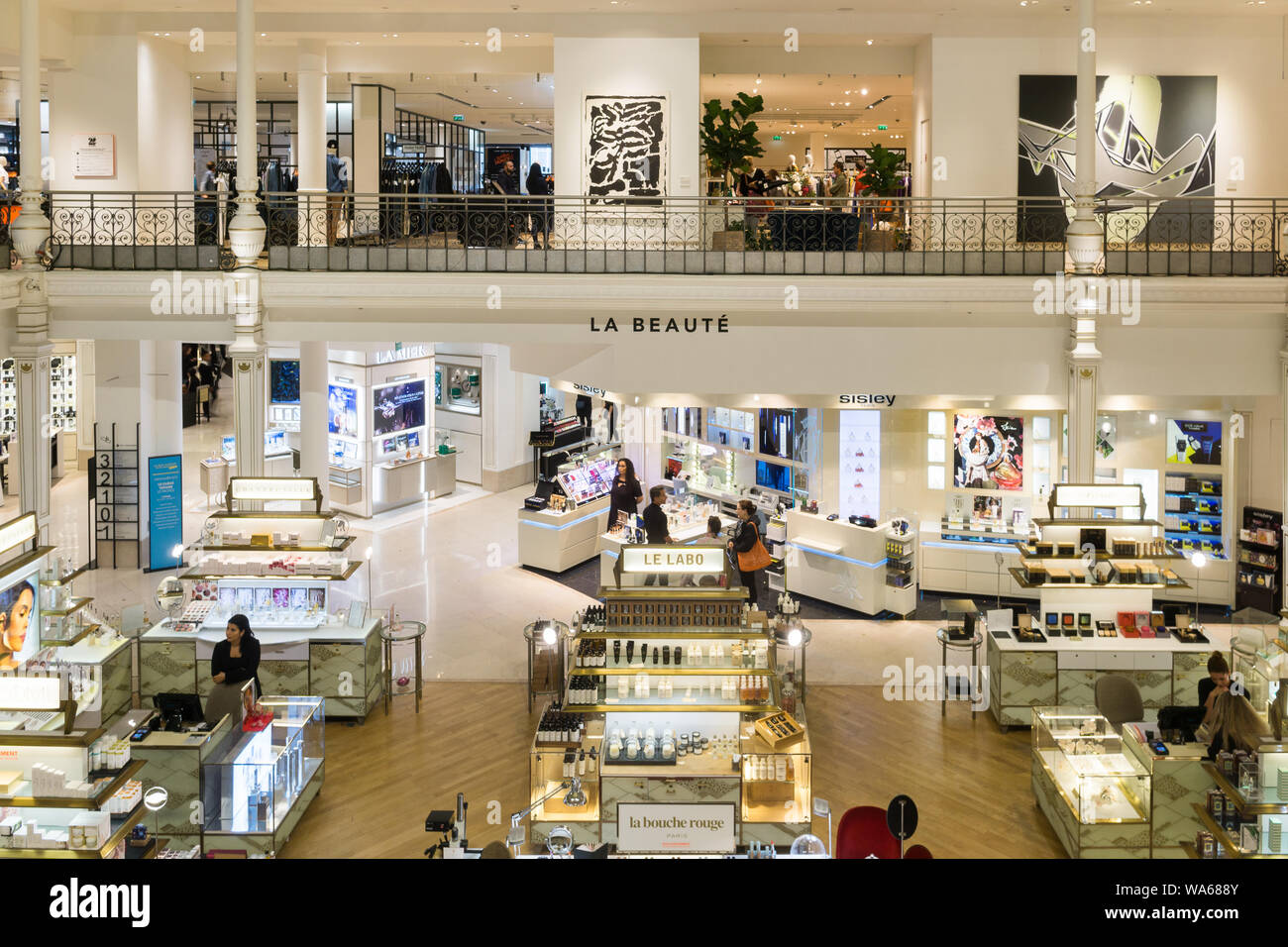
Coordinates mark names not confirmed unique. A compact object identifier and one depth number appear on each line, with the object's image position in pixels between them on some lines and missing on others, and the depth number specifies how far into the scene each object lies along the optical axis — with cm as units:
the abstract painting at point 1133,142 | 1335
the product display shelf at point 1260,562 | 1280
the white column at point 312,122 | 1495
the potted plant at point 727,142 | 1305
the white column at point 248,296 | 1167
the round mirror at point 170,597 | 1080
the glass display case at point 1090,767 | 768
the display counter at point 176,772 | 768
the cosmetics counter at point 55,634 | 804
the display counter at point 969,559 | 1377
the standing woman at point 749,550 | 1182
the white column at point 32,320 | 1132
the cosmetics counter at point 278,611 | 1020
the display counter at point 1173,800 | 752
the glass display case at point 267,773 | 766
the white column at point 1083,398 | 1186
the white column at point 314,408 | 1504
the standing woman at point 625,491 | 1433
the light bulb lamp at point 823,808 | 696
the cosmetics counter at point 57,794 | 568
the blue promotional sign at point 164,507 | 1455
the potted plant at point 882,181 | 1258
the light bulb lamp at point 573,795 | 784
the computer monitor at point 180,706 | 803
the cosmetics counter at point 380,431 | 1711
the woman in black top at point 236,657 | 885
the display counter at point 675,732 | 770
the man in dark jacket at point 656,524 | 1243
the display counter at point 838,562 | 1335
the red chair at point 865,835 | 630
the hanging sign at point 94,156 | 1395
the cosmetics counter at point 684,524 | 1434
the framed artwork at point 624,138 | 1363
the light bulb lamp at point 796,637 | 1043
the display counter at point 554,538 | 1486
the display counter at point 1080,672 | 1005
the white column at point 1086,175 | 1142
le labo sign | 875
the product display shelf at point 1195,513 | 1354
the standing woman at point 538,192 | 1223
